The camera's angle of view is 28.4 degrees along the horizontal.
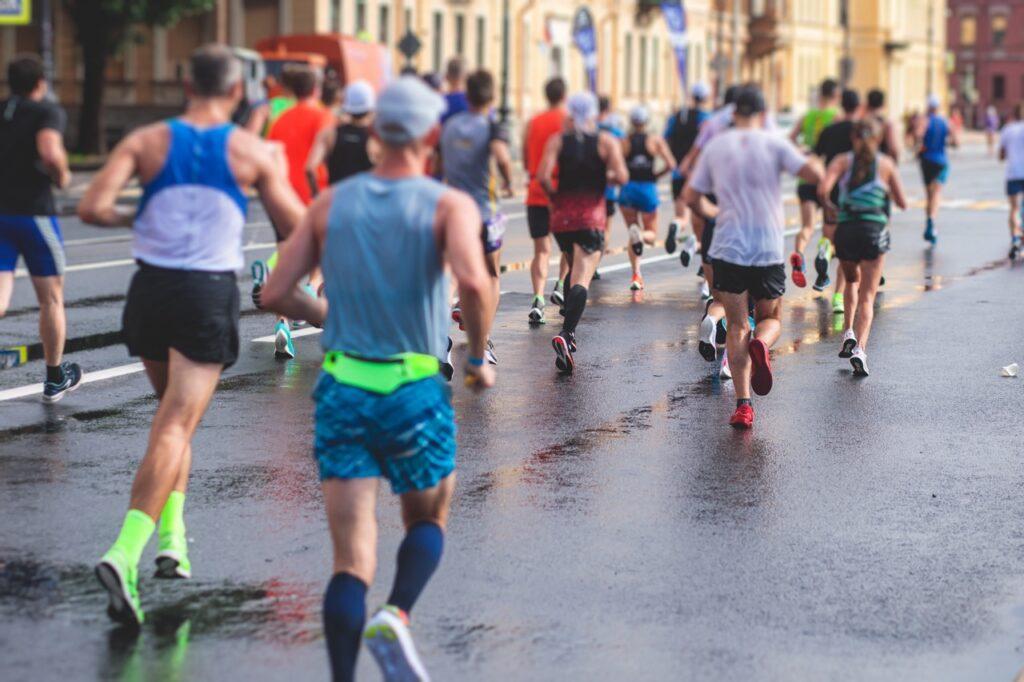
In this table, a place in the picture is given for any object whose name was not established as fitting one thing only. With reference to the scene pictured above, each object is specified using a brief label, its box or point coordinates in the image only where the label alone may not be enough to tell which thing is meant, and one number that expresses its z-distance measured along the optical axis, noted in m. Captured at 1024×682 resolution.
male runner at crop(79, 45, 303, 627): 6.38
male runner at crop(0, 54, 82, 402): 10.49
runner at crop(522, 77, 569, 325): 14.11
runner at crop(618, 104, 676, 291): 18.23
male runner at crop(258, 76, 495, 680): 5.36
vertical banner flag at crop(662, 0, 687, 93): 53.78
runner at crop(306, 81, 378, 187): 12.39
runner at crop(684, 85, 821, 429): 10.22
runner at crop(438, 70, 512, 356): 12.48
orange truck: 46.91
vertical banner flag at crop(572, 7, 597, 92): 45.01
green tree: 41.44
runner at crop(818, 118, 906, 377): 12.24
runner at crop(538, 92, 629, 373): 12.94
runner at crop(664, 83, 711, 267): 18.56
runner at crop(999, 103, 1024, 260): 22.72
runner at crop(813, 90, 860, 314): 15.31
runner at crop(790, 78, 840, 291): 18.01
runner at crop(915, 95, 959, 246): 24.88
